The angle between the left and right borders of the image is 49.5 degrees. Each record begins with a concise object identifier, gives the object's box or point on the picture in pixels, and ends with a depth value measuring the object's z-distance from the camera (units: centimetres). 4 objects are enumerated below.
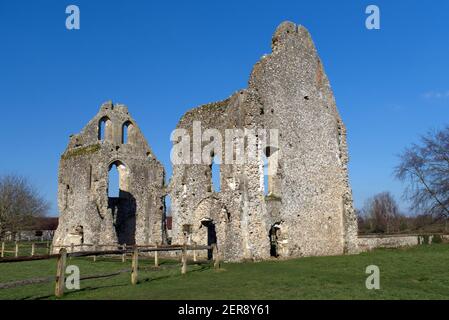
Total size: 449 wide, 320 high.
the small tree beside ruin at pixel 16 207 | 4116
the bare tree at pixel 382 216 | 6821
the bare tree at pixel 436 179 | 3956
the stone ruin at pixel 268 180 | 1958
